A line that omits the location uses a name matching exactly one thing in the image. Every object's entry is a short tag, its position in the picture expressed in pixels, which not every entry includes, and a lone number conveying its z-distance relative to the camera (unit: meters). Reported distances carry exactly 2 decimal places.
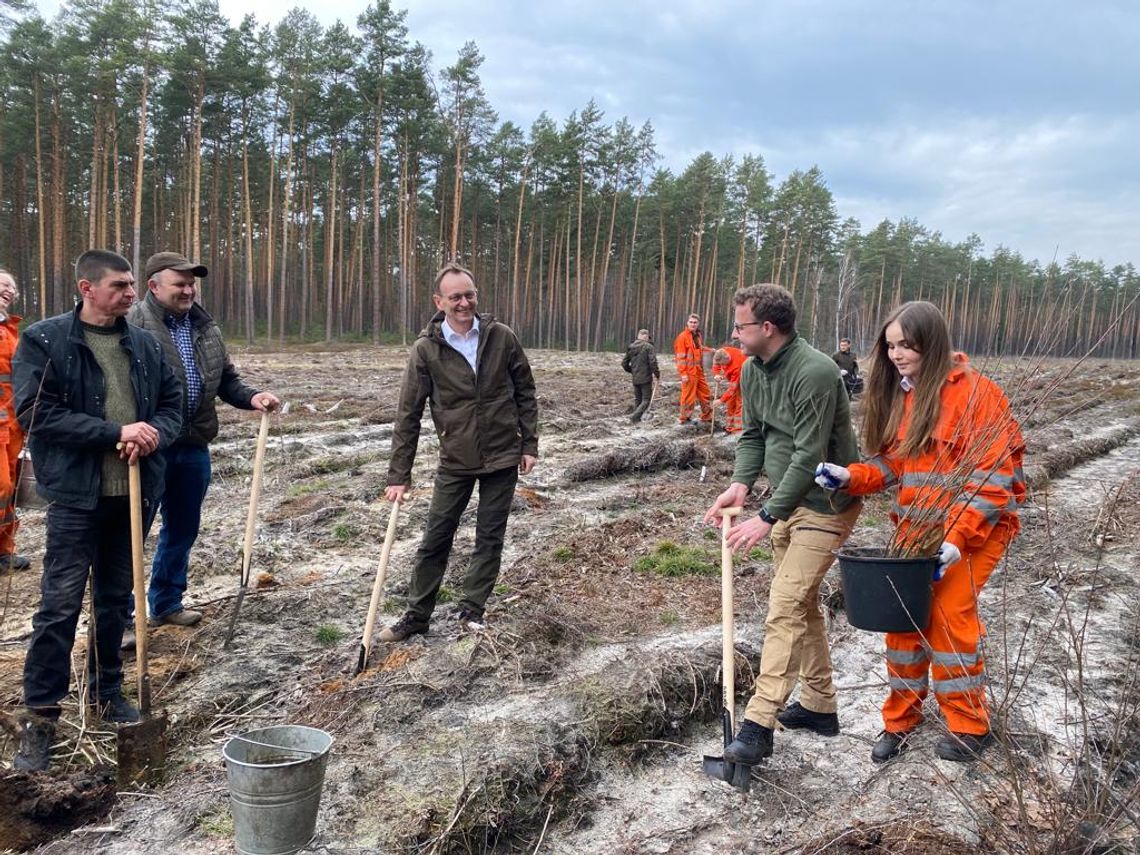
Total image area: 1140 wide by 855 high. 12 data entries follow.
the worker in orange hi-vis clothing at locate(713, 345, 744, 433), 13.77
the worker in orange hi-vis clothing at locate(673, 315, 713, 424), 14.10
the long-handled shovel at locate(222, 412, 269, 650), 4.47
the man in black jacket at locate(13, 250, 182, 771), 3.39
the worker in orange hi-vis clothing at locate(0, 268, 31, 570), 5.24
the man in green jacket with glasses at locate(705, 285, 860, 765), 3.27
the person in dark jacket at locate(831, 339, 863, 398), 15.55
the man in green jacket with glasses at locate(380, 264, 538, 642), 4.55
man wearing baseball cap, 4.38
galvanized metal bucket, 2.53
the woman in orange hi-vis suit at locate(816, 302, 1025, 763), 3.12
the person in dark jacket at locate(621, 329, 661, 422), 14.86
